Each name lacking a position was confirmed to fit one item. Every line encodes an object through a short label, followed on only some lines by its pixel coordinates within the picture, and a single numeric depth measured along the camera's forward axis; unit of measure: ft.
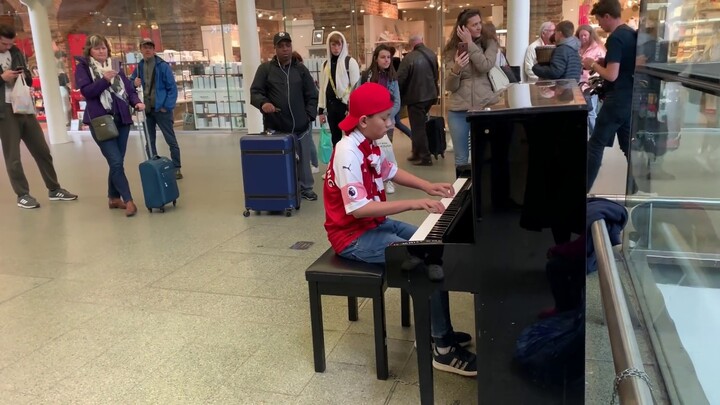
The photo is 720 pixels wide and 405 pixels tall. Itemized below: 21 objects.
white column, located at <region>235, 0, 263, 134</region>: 33.50
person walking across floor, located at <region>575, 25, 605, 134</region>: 22.47
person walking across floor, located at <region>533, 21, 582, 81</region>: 18.20
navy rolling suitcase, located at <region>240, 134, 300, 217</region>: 17.11
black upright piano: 6.05
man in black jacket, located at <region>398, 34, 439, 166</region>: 24.02
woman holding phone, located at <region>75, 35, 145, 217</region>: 17.44
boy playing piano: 8.07
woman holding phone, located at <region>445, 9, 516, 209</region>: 14.88
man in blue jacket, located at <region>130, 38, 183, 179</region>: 23.29
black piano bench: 8.09
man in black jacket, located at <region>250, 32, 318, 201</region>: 18.17
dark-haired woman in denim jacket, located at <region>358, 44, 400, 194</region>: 21.08
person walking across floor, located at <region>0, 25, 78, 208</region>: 18.45
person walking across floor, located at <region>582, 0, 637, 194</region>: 14.07
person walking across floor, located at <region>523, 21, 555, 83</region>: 24.23
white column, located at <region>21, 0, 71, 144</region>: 34.63
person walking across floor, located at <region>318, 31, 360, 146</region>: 20.20
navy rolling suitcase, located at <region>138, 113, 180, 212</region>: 18.52
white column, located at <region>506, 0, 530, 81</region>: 27.58
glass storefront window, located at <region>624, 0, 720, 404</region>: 7.78
